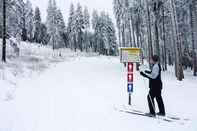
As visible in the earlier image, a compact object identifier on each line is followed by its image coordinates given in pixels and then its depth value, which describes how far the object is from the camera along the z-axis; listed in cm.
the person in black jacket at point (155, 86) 959
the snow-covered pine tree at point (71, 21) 7656
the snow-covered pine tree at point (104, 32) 7621
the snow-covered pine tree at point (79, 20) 7494
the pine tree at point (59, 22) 7293
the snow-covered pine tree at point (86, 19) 8058
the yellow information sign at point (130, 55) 1128
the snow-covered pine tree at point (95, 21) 7950
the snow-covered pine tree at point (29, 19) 7956
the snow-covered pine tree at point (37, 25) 8811
